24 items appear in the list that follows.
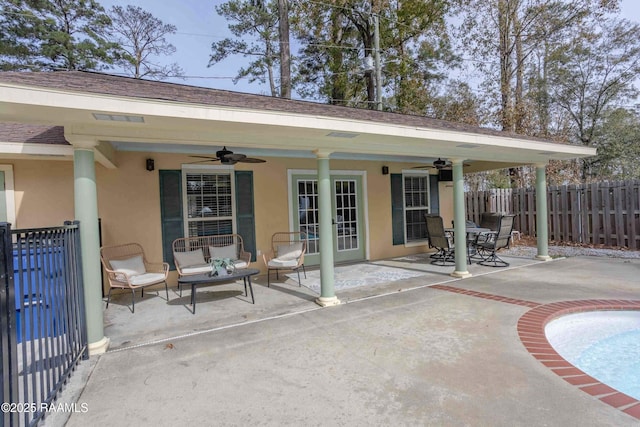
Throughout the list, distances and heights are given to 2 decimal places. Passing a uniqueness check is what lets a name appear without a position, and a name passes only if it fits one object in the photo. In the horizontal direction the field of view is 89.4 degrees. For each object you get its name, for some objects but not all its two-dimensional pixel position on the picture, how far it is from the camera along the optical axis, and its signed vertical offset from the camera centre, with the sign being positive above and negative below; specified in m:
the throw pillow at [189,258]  5.10 -0.70
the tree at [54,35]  11.98 +7.12
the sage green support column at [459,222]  5.61 -0.31
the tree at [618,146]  15.82 +2.63
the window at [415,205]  8.18 +0.03
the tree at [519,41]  12.46 +6.78
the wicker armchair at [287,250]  5.32 -0.72
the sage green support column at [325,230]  4.33 -0.28
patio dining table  6.92 -0.68
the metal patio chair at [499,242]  6.41 -0.80
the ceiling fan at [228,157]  4.47 +0.78
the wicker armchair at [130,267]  4.37 -0.76
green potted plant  4.36 -0.74
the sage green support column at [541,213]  6.92 -0.25
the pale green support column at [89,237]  3.08 -0.18
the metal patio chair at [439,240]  6.64 -0.73
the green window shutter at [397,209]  7.84 -0.05
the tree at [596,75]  15.03 +6.17
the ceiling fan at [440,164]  6.84 +0.87
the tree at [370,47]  13.59 +7.33
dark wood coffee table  4.10 -0.84
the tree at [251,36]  14.35 +8.12
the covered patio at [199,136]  2.83 +0.94
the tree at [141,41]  14.16 +8.00
